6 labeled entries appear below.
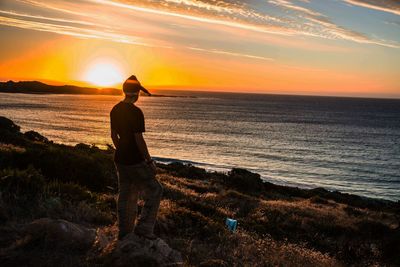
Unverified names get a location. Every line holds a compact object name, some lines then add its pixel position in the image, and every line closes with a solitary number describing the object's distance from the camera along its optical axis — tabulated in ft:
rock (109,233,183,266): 19.61
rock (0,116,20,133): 136.90
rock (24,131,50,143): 133.07
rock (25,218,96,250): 21.21
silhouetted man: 20.08
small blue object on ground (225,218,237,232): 35.65
